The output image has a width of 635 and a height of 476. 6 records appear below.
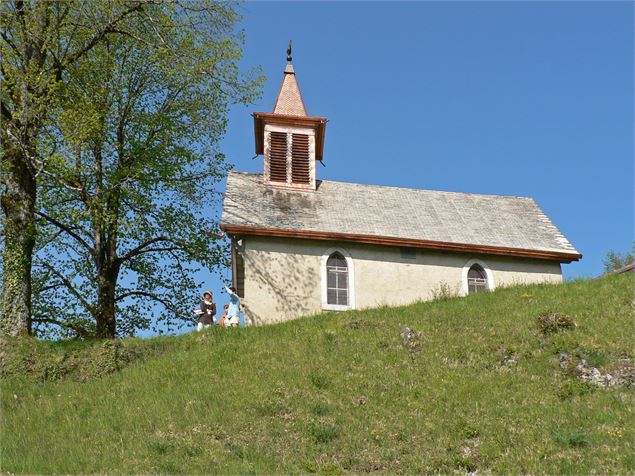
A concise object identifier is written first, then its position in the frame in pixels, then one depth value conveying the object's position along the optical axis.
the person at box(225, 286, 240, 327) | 24.59
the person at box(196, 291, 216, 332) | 24.81
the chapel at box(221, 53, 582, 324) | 28.02
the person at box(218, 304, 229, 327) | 25.27
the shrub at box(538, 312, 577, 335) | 20.55
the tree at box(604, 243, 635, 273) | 56.47
